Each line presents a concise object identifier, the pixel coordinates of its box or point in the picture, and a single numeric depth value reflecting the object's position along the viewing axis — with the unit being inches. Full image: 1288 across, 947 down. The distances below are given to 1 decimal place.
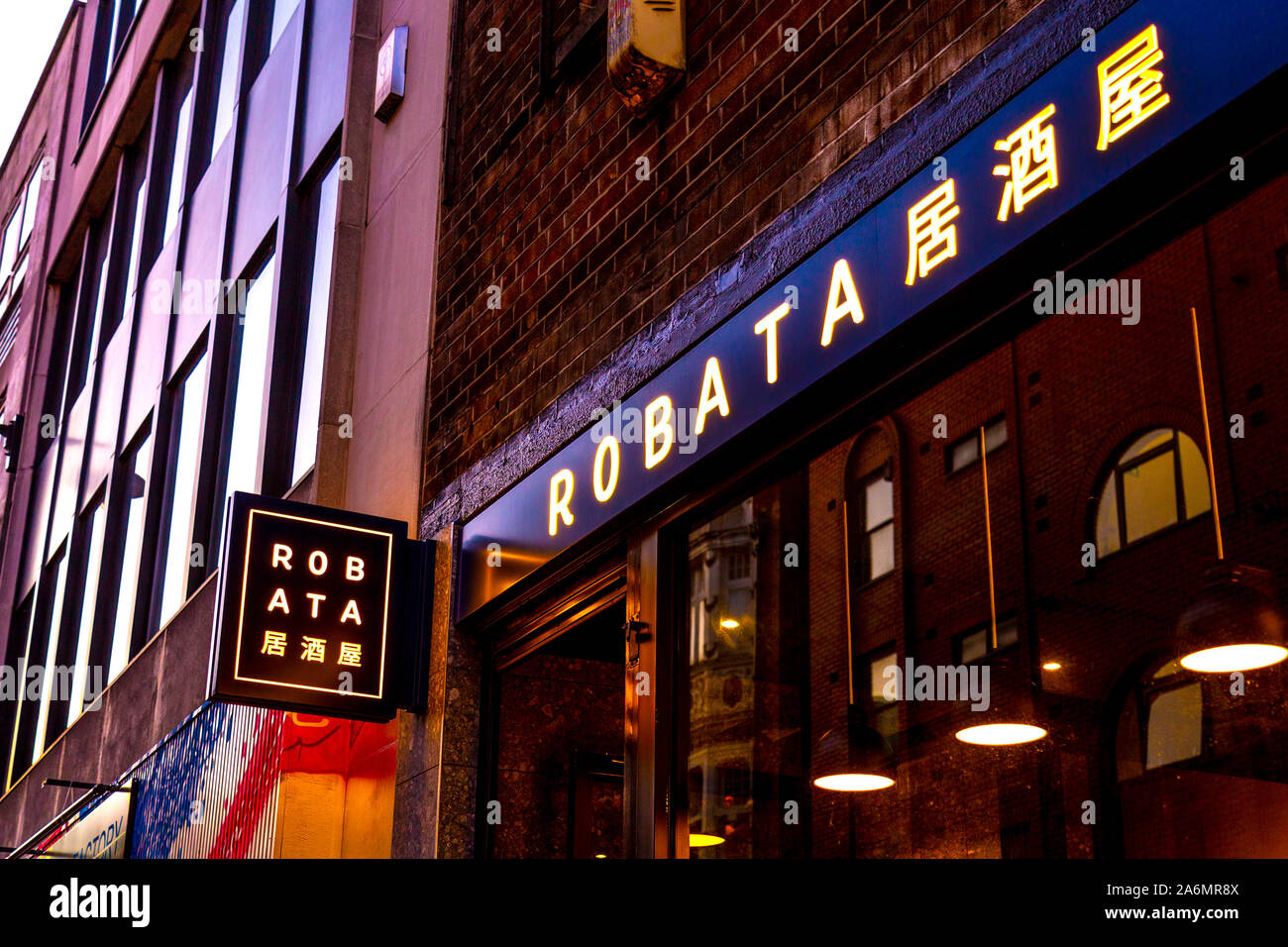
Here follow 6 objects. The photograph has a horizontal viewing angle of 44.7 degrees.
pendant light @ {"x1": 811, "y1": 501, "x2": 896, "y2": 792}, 203.5
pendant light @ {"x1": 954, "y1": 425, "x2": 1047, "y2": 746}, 184.2
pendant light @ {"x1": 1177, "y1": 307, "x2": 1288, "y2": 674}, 159.5
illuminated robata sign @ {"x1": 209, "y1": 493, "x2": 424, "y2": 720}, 294.0
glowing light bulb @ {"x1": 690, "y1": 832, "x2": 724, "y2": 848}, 233.8
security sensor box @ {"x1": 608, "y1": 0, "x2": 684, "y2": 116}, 267.6
